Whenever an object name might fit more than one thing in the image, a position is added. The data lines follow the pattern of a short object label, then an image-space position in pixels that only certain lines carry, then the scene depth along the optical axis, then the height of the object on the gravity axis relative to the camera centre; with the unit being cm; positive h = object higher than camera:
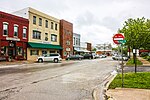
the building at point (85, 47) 4548 +244
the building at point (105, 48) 8310 +338
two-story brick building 2011 +281
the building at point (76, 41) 3974 +383
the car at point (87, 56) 3571 -94
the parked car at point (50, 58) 2266 -95
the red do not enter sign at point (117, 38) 648 +77
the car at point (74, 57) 3066 -106
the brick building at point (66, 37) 3175 +408
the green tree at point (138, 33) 1319 +225
